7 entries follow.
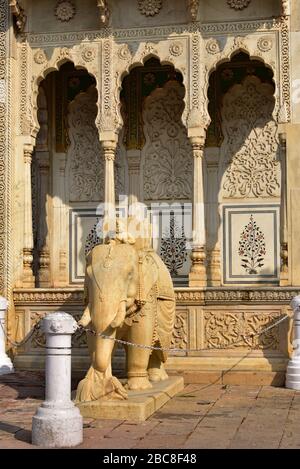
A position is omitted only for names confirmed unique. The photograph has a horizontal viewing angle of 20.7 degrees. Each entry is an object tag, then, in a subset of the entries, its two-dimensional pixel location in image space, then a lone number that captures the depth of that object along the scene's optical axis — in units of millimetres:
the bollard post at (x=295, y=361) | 10016
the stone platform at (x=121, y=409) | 7727
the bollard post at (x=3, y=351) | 11055
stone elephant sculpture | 7973
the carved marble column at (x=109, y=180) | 11469
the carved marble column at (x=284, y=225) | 10797
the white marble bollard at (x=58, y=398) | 6562
